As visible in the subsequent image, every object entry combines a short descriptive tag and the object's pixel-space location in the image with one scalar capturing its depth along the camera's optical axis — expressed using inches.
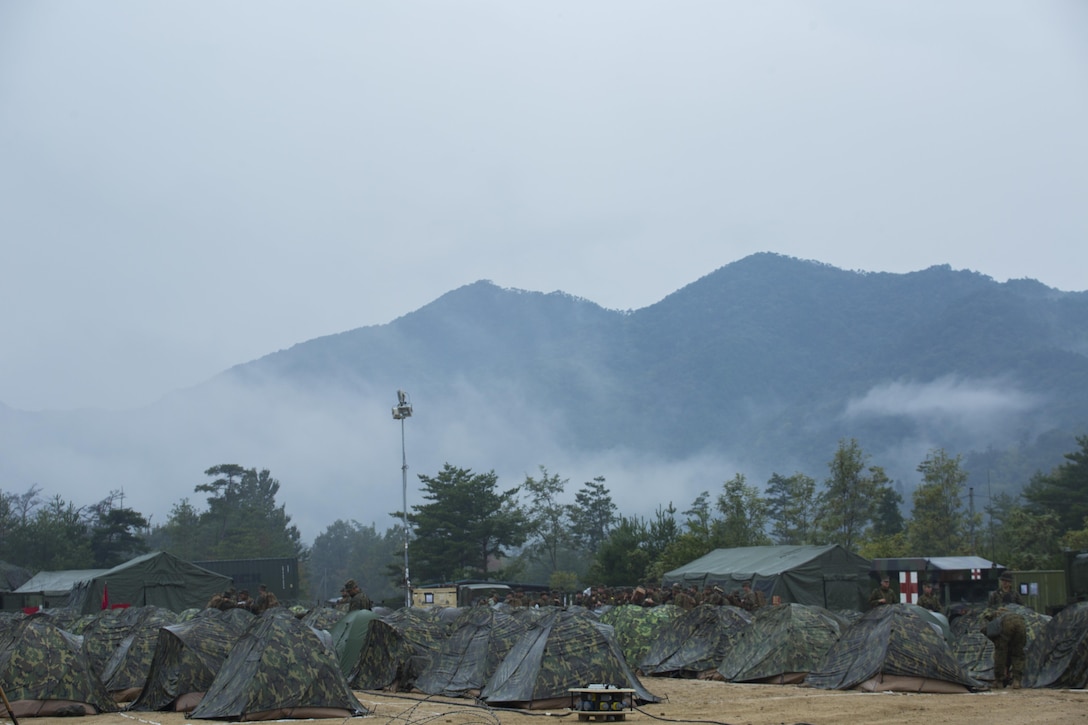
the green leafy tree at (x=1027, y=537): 1809.4
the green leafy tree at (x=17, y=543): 2591.0
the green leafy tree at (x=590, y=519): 3405.5
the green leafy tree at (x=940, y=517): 2347.4
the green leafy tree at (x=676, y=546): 1887.3
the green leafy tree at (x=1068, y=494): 2303.2
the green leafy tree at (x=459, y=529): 2524.6
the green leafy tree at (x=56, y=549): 2571.4
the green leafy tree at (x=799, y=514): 2532.0
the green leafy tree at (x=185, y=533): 3159.5
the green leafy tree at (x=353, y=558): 4377.5
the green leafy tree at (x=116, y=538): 2630.4
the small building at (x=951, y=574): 1310.3
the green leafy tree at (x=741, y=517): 2190.0
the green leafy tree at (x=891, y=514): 3063.5
